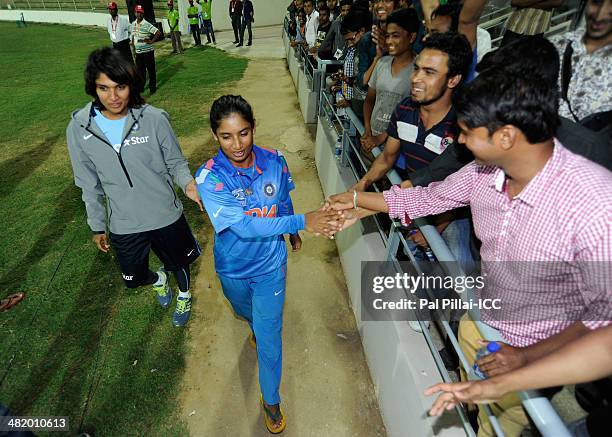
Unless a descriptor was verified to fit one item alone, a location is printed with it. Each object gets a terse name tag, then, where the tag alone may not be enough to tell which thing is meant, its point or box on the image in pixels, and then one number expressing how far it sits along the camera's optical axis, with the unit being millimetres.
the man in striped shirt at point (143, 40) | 9752
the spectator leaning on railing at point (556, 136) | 1764
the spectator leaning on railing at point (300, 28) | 10550
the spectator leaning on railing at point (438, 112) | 2539
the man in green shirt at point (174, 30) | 15203
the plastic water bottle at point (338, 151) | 4896
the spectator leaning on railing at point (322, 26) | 8336
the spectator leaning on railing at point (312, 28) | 8867
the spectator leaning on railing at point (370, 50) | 4242
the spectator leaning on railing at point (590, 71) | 2041
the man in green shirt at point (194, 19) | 17438
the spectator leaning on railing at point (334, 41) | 6932
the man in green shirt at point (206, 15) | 17859
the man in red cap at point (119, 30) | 9602
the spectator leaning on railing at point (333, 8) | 8406
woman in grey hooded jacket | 2621
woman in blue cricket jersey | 2236
